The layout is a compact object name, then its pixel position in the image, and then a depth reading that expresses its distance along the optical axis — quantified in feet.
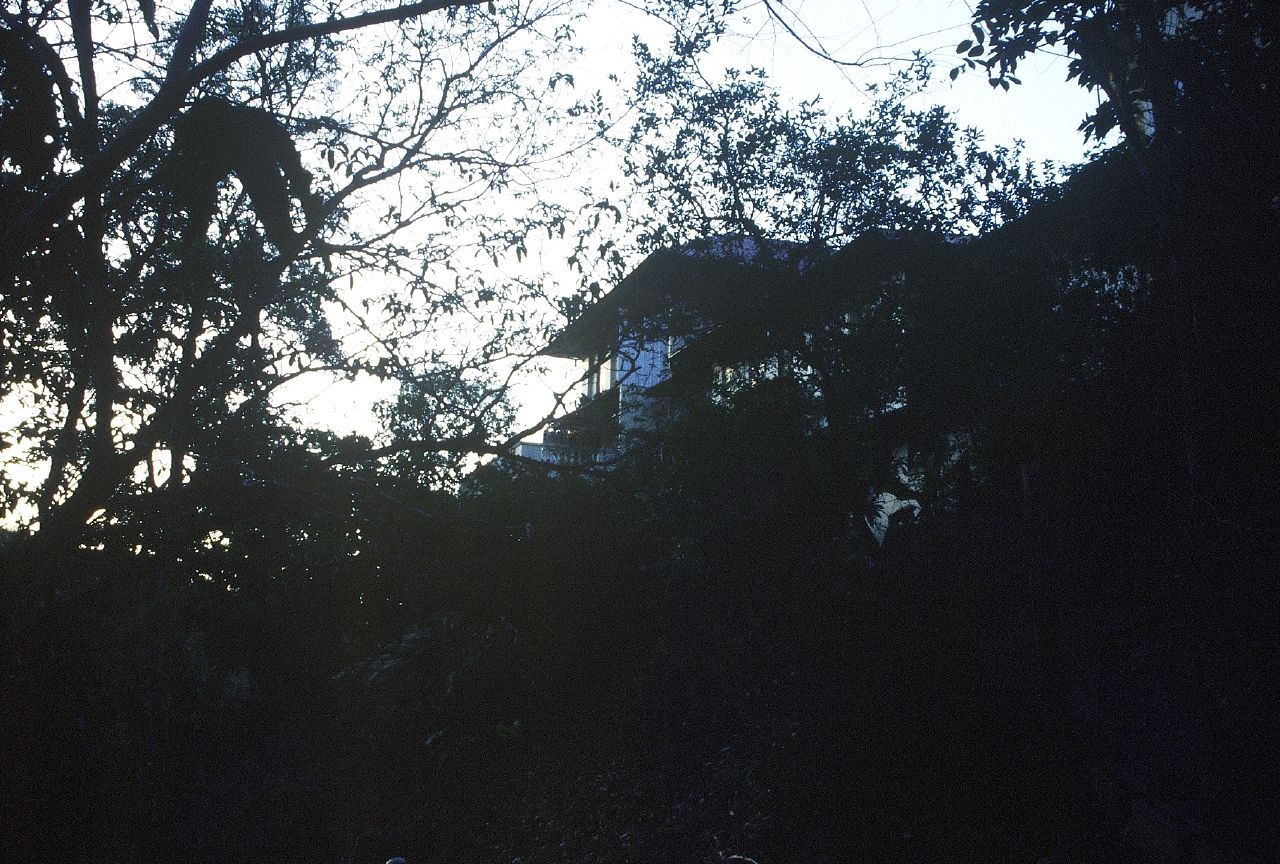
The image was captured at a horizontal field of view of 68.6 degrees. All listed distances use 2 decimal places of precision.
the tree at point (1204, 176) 21.22
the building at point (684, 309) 33.96
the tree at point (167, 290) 25.29
